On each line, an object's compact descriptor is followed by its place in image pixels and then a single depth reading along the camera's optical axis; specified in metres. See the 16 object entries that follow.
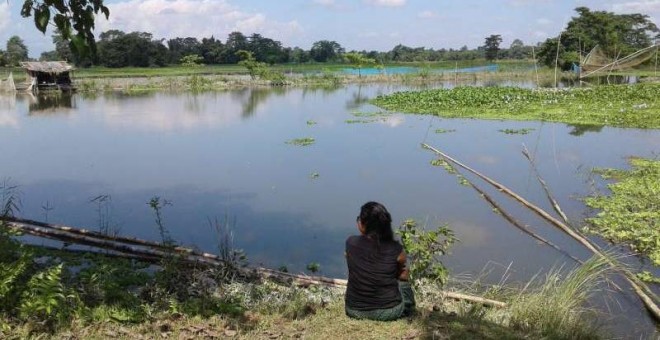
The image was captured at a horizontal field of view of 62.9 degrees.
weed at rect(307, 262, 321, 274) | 6.03
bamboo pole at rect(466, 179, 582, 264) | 6.04
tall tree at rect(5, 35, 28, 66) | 51.03
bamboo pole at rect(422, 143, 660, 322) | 4.45
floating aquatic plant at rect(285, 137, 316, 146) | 13.94
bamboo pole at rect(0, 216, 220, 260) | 5.33
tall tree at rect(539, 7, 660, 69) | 40.88
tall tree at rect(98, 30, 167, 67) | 52.22
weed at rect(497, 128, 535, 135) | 14.86
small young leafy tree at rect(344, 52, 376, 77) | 45.75
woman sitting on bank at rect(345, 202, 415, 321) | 3.61
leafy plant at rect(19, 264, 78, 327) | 3.51
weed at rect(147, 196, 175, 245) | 6.27
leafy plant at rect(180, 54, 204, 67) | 41.44
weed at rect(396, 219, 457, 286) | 4.50
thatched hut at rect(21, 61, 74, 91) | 31.61
